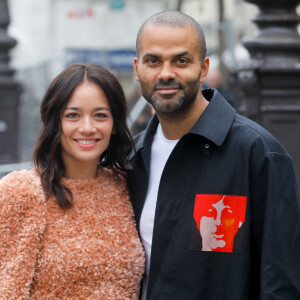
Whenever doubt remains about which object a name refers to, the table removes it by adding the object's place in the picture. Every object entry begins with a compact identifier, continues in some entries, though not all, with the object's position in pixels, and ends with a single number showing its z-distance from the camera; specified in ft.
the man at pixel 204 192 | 9.91
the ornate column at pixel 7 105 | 28.68
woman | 10.40
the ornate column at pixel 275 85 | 18.69
